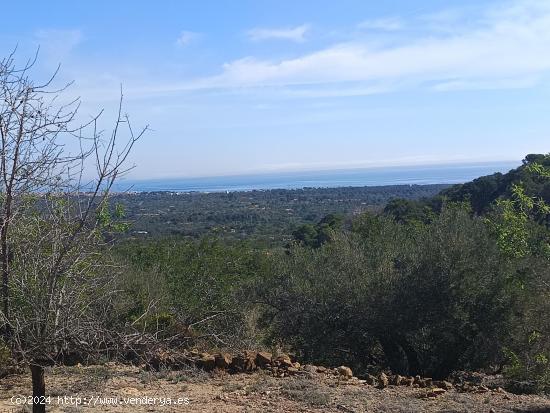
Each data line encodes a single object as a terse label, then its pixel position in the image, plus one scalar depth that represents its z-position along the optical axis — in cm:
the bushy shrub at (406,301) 1177
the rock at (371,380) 963
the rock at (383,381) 945
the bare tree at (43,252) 487
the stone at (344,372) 991
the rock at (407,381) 973
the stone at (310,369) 998
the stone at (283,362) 1029
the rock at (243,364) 1016
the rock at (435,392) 896
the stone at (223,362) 1015
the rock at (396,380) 972
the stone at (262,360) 1033
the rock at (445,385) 967
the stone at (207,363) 1006
